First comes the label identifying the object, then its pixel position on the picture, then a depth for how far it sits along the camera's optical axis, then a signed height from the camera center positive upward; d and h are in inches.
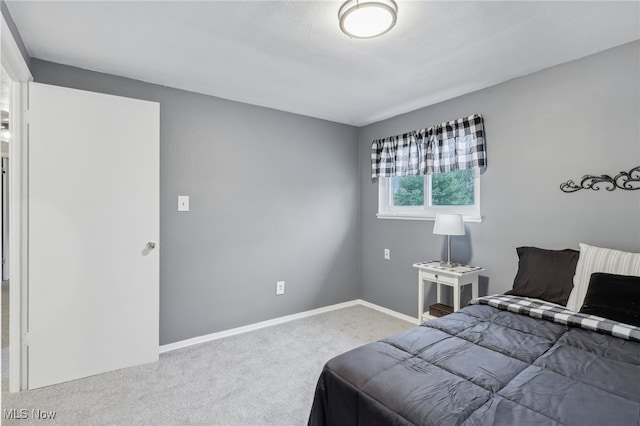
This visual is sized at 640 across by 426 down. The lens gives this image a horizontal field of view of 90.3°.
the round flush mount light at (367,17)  62.8 +40.8
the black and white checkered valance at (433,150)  112.3 +26.3
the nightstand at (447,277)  104.3 -21.1
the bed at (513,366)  41.0 -24.3
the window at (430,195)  118.4 +8.5
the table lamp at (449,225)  108.7 -3.3
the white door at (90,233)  85.8 -4.7
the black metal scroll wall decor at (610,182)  79.8 +8.8
